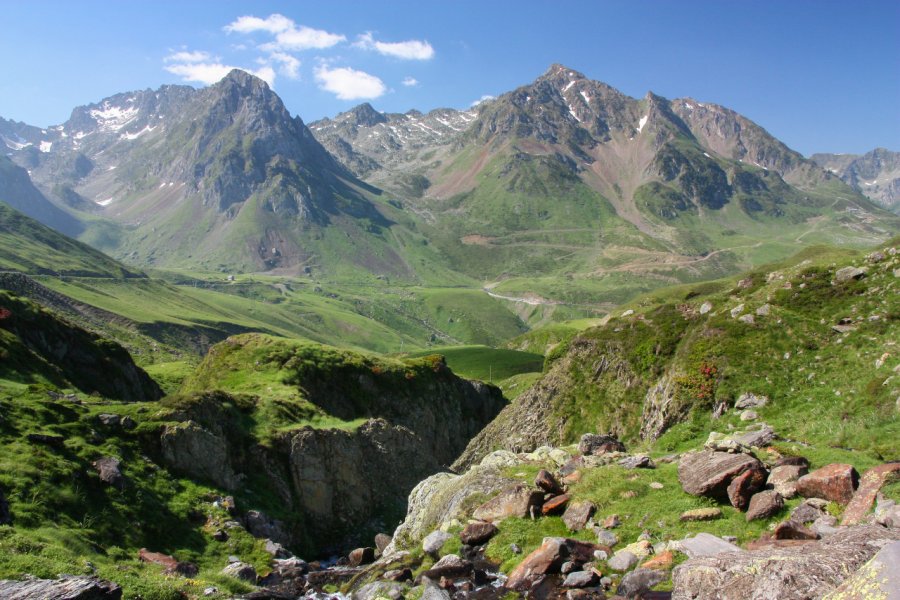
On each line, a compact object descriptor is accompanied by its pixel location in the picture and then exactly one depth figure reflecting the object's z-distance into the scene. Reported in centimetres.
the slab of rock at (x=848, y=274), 3725
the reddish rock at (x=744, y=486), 1877
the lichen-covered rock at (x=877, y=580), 920
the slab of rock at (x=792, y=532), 1555
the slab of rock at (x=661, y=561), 1675
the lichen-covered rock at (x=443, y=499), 2652
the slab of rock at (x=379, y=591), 1984
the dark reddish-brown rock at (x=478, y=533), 2248
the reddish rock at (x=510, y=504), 2338
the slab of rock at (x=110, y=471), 2818
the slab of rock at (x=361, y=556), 3069
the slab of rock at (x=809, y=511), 1670
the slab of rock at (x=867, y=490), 1556
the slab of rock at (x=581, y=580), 1742
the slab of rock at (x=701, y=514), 1864
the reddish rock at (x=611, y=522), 2031
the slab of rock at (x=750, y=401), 3143
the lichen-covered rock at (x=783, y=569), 1141
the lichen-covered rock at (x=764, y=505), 1777
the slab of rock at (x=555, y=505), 2289
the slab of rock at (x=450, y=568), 2042
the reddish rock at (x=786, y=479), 1853
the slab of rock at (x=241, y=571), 2523
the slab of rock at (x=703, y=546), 1627
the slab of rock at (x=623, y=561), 1769
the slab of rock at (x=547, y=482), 2408
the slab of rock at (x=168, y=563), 2417
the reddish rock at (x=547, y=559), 1860
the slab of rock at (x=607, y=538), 1948
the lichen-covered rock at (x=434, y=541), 2327
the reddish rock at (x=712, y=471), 1969
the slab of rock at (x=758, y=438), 2466
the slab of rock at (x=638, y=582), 1617
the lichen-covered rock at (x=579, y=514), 2142
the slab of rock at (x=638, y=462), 2528
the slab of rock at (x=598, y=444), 2969
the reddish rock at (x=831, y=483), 1720
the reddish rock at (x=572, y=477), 2477
